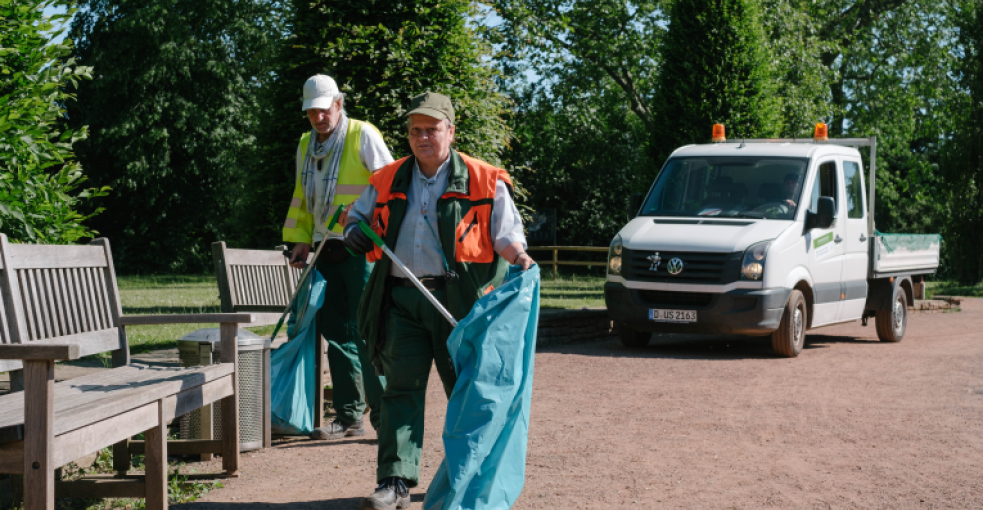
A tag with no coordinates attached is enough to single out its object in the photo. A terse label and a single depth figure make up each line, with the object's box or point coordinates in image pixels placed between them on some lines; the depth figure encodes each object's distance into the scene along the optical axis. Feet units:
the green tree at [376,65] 31.30
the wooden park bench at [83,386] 11.03
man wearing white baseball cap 19.74
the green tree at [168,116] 109.70
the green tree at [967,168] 91.45
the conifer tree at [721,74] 60.44
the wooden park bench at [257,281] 22.21
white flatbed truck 34.65
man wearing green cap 15.02
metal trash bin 18.45
